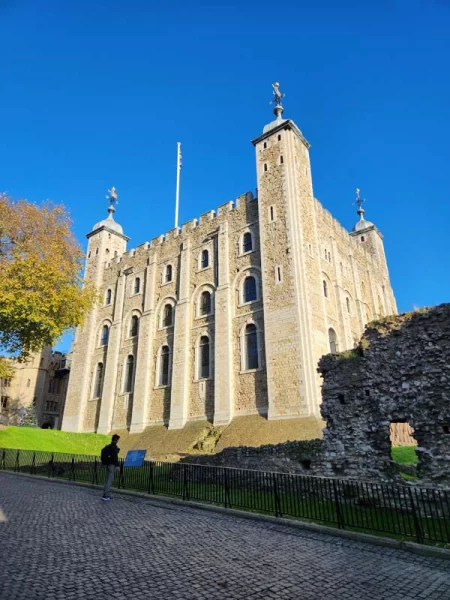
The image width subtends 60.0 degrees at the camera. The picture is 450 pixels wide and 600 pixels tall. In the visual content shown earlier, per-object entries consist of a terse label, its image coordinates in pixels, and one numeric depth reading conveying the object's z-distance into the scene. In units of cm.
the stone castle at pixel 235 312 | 2142
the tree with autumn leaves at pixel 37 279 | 2073
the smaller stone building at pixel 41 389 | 4649
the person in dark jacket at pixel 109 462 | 1040
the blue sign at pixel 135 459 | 1300
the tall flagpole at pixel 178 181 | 3747
